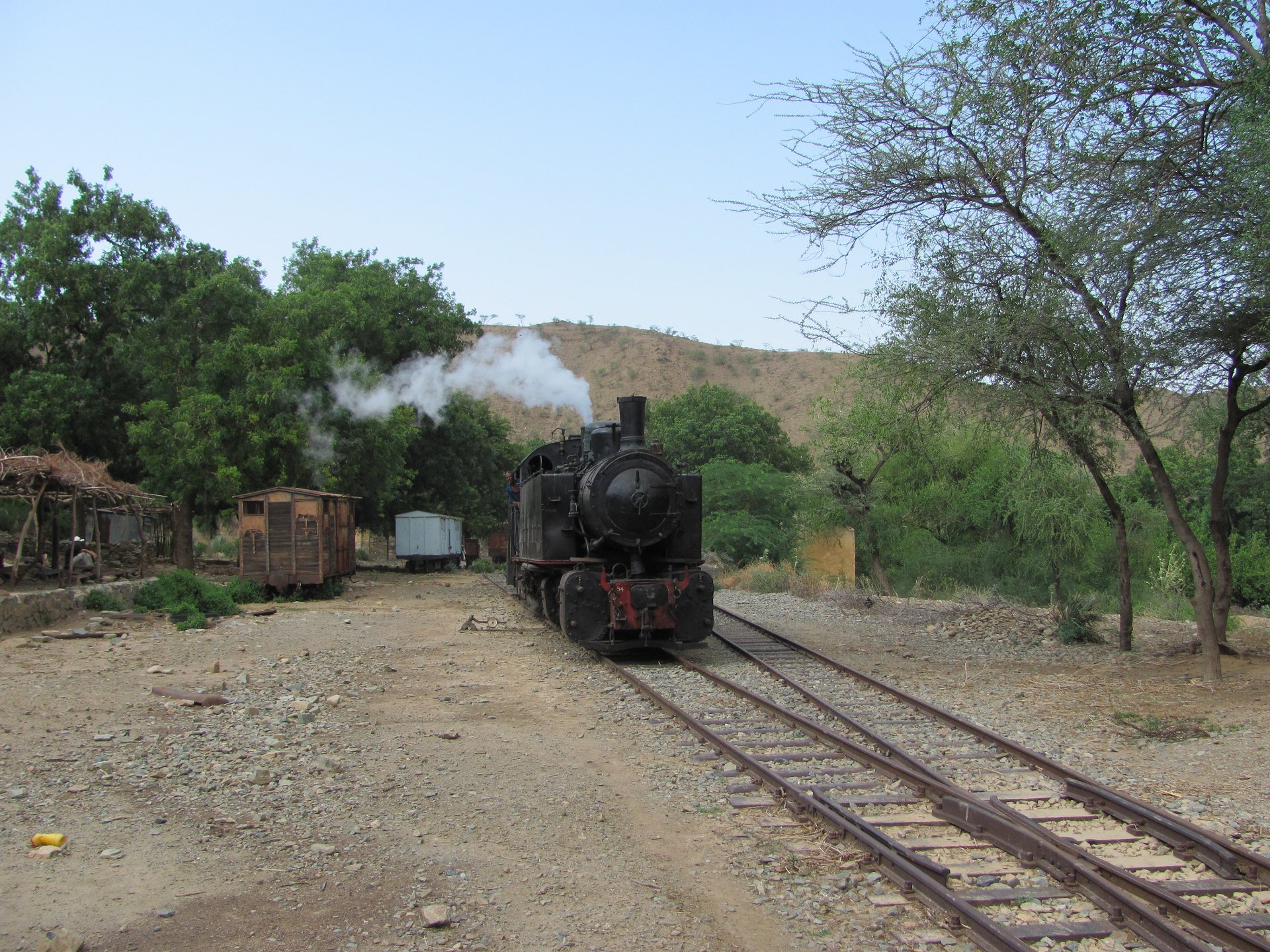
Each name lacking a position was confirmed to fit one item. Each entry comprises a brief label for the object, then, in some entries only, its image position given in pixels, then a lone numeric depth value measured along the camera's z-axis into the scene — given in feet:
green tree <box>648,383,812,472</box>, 133.80
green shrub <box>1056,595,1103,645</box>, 44.21
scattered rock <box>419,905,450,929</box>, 14.25
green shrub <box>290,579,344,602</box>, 70.18
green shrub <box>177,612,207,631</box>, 49.62
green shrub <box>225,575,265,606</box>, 65.77
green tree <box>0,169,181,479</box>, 71.67
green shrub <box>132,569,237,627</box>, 55.88
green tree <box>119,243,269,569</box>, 73.20
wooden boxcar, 68.95
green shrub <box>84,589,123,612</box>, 53.52
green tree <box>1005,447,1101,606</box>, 66.13
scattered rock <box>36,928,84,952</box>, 13.04
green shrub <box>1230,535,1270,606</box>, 80.02
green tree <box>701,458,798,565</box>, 92.32
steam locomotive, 38.47
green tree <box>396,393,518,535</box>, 117.50
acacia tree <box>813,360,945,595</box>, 69.82
